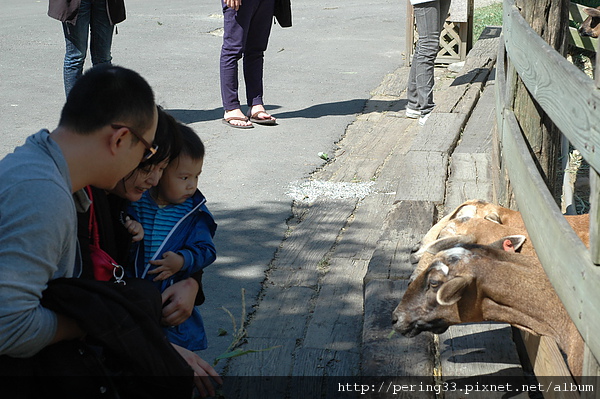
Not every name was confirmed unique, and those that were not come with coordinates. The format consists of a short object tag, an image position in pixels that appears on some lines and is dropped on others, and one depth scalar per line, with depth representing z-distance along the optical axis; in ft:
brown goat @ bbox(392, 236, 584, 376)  9.43
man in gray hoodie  6.10
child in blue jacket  9.18
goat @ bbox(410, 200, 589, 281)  10.75
